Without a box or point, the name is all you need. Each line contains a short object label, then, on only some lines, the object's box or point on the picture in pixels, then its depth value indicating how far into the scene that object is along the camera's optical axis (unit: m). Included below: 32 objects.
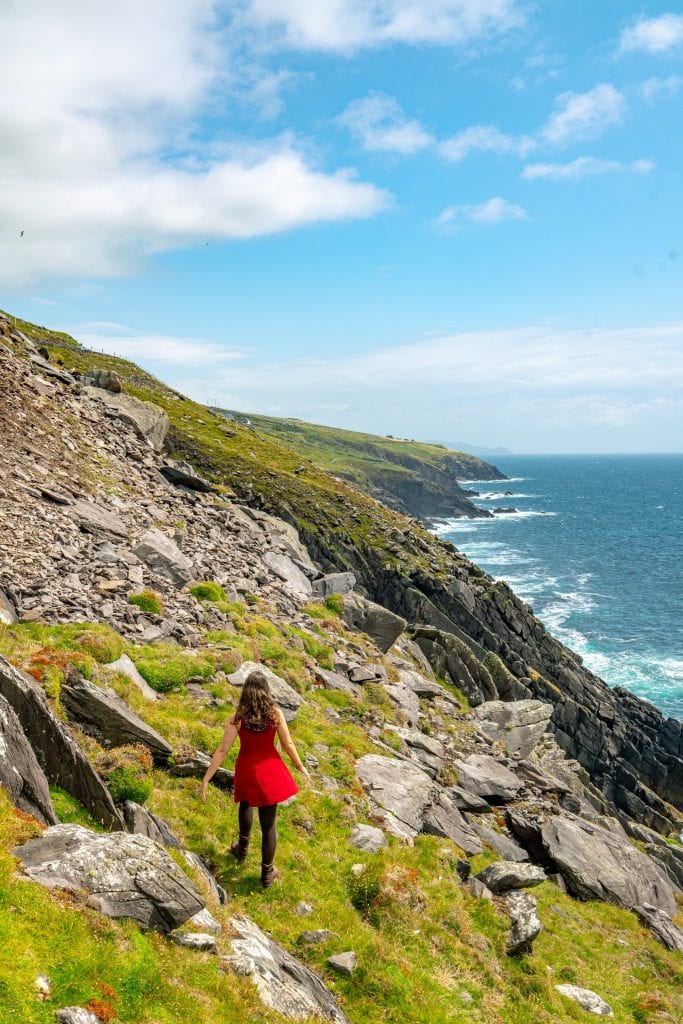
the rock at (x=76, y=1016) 6.32
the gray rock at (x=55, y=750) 10.54
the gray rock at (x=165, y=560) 25.86
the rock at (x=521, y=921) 14.14
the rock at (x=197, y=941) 8.54
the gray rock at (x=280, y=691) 18.98
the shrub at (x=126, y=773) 11.80
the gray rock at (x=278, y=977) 8.87
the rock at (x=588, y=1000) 13.99
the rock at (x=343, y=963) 10.91
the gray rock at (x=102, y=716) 13.09
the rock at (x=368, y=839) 14.92
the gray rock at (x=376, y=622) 33.50
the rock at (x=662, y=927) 18.91
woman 11.34
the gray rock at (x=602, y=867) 20.69
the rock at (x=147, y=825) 10.95
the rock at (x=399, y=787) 17.72
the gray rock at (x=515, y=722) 33.72
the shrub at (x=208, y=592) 25.44
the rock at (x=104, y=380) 47.09
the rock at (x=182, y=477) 40.00
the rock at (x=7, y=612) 16.26
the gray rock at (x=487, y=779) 23.94
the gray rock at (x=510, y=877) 16.25
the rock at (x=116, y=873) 8.21
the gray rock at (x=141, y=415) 44.16
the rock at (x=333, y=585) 36.66
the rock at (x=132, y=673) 16.28
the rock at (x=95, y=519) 25.75
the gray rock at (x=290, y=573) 34.25
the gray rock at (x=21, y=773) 9.27
